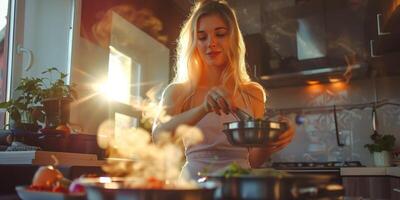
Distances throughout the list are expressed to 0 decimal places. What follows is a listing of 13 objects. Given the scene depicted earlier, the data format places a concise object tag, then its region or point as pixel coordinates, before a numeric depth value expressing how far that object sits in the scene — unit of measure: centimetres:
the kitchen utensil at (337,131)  351
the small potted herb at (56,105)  212
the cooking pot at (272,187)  71
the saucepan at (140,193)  64
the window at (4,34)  254
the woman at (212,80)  140
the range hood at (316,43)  319
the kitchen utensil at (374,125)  335
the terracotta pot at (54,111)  212
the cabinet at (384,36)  272
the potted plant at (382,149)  309
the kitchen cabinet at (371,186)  274
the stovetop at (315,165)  309
